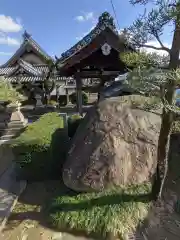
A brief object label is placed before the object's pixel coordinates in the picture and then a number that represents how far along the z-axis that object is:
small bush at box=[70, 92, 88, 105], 14.35
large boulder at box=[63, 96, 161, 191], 2.61
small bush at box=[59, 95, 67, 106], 14.35
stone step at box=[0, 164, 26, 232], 2.45
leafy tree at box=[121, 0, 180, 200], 1.60
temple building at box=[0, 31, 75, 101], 11.12
